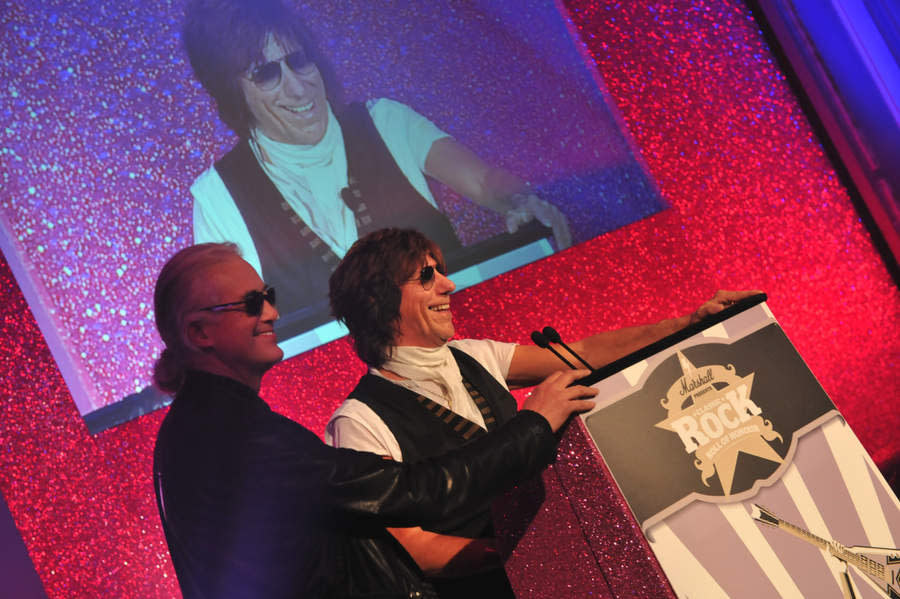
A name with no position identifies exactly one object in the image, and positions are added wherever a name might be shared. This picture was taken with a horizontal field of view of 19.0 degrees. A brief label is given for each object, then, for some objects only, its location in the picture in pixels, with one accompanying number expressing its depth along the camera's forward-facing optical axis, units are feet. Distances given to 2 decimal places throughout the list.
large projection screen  16.99
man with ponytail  13.55
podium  13.26
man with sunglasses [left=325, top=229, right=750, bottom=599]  14.32
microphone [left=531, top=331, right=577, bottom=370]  13.73
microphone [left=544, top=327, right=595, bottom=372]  13.80
